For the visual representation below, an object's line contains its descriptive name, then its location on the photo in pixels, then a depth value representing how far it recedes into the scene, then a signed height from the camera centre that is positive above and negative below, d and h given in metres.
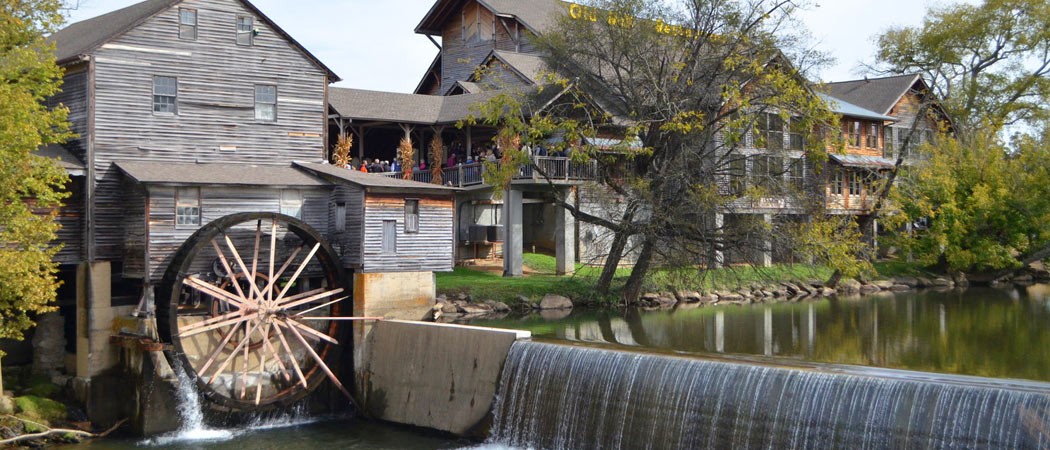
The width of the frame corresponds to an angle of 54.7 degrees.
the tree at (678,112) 31.31 +4.02
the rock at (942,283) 46.41 -2.02
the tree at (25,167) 19.61 +1.42
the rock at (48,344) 23.25 -2.43
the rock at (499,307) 31.55 -2.14
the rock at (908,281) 45.94 -1.92
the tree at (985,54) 60.00 +11.28
